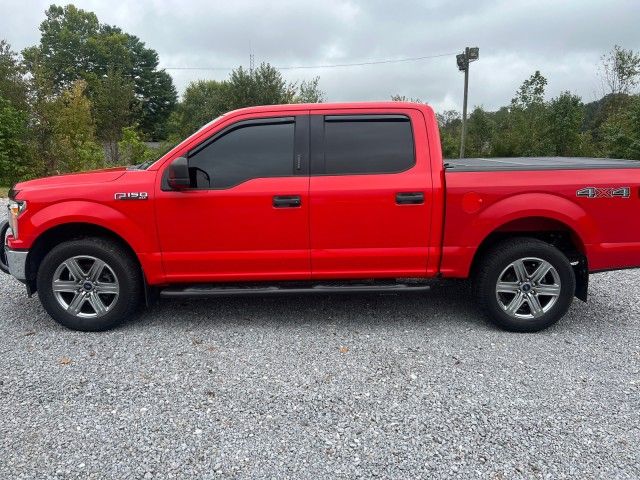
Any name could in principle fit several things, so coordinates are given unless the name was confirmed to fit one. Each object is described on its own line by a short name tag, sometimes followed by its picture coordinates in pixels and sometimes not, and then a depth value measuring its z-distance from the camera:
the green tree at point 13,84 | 16.39
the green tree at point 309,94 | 28.28
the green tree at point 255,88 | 24.31
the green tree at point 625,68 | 21.23
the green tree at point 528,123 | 19.31
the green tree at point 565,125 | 18.36
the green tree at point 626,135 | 17.09
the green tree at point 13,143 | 15.79
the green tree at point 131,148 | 18.78
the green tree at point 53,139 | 15.86
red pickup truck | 3.58
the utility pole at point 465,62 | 19.82
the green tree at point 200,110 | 25.94
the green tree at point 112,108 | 26.36
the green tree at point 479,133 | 23.67
